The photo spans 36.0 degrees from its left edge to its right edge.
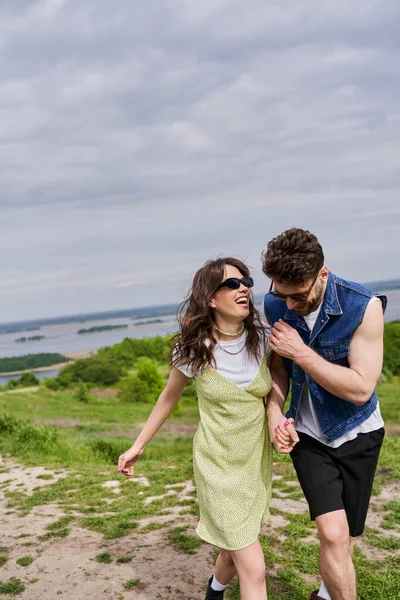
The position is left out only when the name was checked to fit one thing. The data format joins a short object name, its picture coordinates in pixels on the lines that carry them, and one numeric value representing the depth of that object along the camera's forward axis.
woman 3.42
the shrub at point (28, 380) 76.56
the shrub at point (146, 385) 48.50
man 3.19
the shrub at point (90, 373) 69.88
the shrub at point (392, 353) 63.00
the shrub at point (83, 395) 49.21
